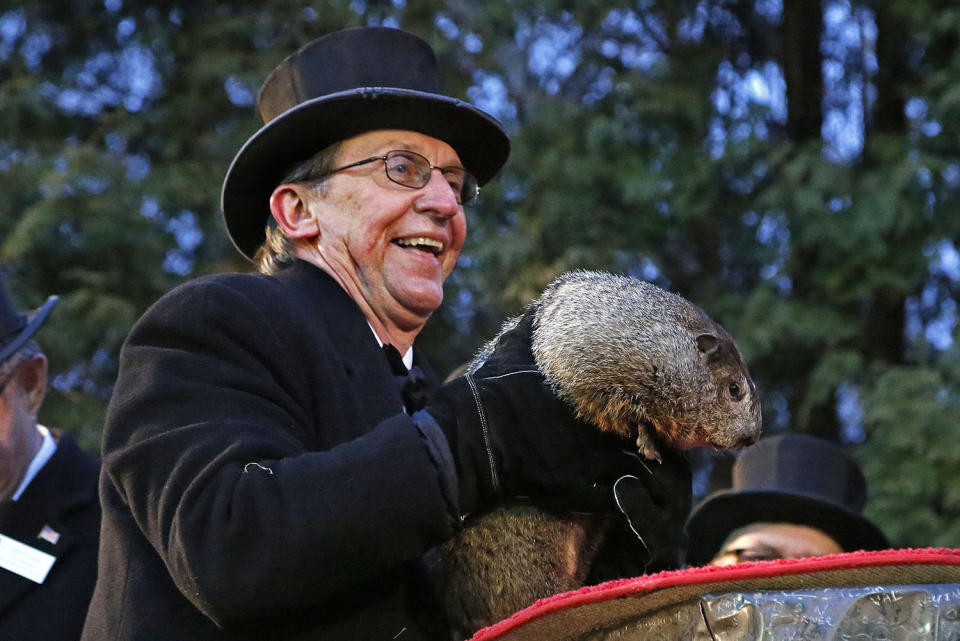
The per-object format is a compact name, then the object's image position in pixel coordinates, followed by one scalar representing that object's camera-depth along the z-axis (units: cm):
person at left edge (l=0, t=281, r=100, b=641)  271
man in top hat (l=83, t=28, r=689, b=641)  221
